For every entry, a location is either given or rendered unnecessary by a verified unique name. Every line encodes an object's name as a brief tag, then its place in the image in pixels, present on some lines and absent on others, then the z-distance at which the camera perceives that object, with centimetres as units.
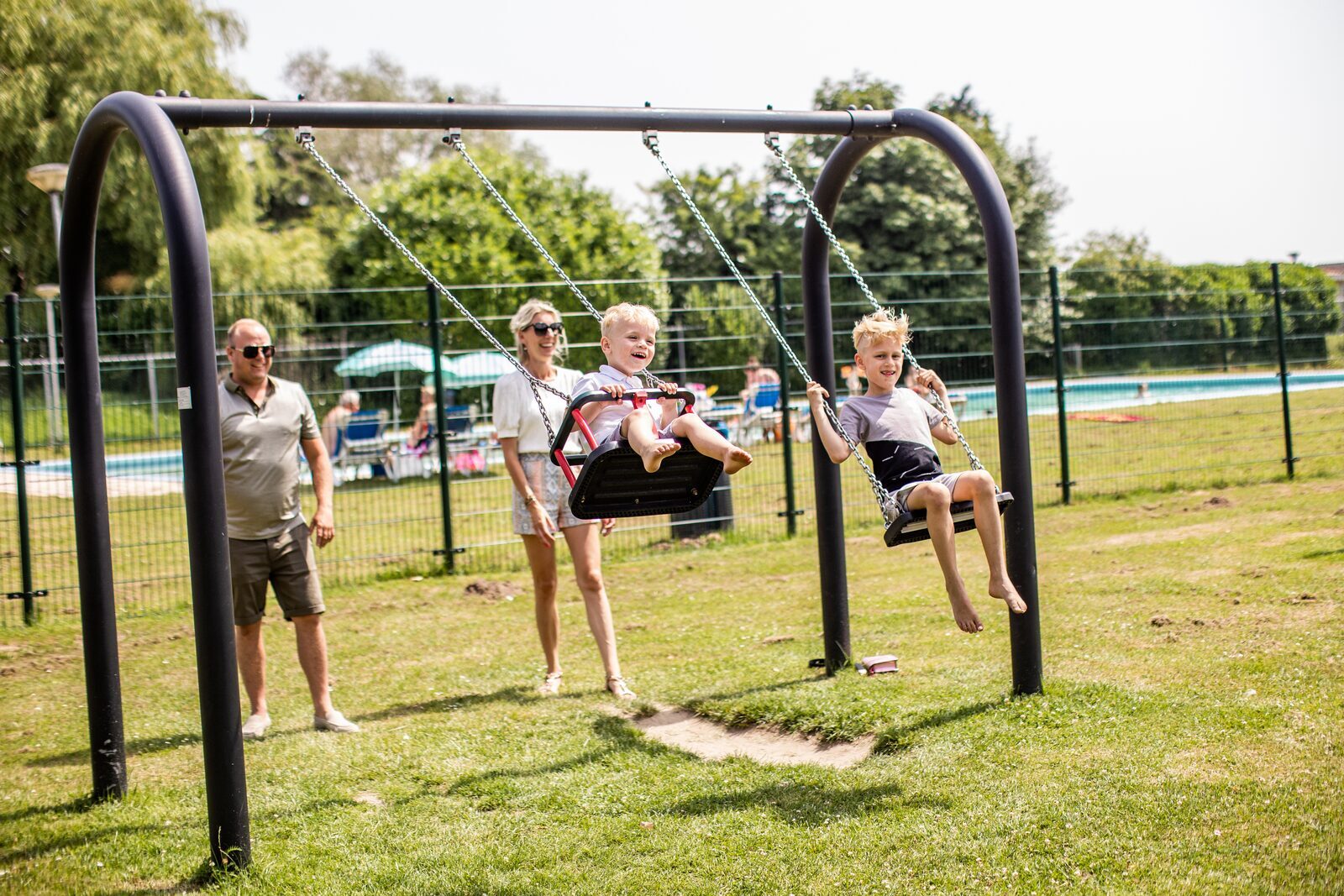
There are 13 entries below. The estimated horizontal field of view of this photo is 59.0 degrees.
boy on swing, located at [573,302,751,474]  504
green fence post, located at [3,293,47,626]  936
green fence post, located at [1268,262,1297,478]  1398
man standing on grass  583
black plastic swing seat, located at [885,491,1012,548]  497
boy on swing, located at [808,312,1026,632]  496
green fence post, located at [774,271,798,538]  1161
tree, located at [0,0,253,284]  2388
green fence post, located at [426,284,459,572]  1043
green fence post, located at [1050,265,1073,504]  1270
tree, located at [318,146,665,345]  2734
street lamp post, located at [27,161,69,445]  1026
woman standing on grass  648
